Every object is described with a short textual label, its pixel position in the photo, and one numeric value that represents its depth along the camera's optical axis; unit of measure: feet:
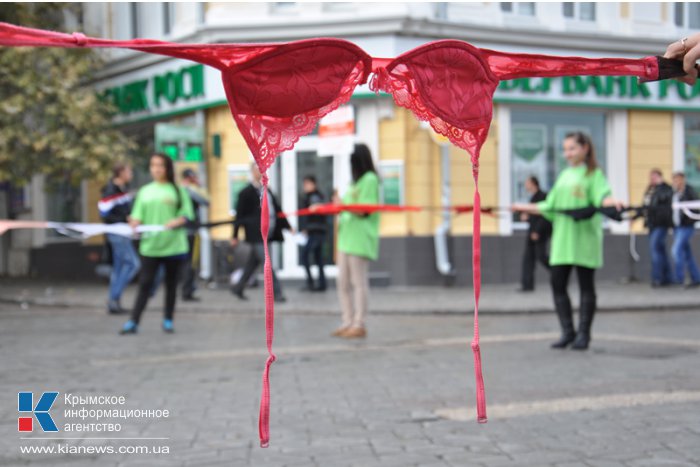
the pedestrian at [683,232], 51.83
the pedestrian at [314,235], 52.85
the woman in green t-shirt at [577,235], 26.99
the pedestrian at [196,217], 46.78
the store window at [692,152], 64.90
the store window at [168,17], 64.21
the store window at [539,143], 61.00
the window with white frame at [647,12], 63.10
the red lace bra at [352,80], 11.75
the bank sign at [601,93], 60.23
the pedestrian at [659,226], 49.98
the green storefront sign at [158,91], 61.21
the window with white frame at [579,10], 62.13
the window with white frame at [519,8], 60.03
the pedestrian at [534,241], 46.60
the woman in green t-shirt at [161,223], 32.07
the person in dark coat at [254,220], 42.47
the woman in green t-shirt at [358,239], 30.91
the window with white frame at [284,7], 58.03
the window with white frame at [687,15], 65.21
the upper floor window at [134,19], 68.23
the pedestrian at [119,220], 39.42
